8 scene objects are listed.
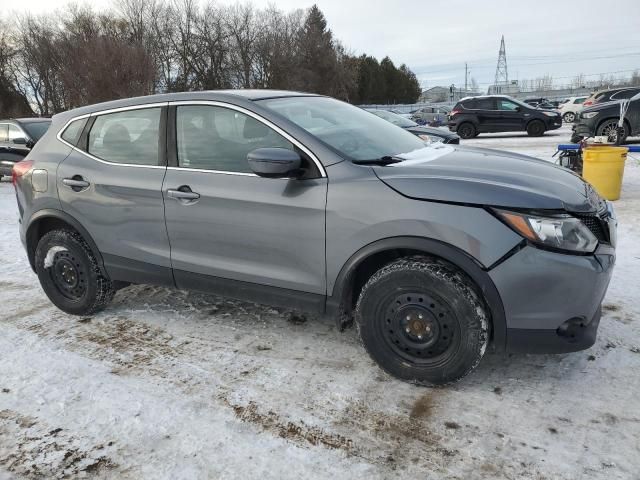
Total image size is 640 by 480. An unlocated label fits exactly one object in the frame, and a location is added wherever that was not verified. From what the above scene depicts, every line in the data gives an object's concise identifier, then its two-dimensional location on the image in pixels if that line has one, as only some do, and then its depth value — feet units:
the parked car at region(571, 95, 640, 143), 41.09
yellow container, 23.41
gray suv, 8.52
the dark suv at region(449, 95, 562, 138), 62.75
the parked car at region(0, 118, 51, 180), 37.14
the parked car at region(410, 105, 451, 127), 105.31
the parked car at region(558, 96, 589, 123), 86.03
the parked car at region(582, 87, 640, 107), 54.54
